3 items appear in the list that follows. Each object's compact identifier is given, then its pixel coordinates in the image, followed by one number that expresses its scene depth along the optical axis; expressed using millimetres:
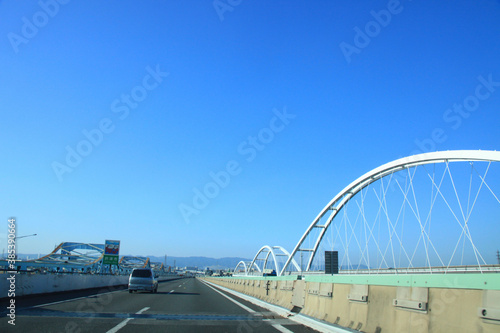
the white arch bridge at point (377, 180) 31639
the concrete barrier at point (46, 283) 16389
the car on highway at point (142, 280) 25500
